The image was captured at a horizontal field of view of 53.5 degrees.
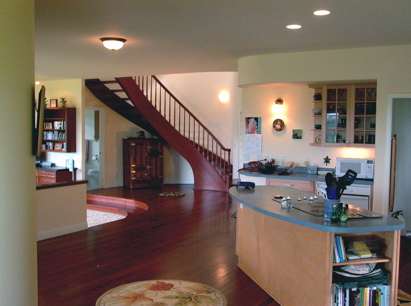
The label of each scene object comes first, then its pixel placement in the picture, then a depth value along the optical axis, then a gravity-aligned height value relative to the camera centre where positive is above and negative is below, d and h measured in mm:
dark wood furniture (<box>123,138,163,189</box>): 10445 -681
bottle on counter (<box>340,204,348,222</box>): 3150 -578
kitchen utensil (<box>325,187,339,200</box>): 3201 -416
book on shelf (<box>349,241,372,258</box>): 3178 -855
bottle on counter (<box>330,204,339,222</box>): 3172 -583
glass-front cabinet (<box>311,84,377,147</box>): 6145 +416
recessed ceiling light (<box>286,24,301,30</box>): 4195 +1178
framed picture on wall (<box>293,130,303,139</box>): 6936 +92
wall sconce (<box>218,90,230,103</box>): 11016 +1110
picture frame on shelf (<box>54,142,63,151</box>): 9543 -261
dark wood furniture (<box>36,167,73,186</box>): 9117 -905
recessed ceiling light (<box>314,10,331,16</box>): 3693 +1168
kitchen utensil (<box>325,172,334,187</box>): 3241 -311
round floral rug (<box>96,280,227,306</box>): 3705 -1494
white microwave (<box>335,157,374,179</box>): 5938 -382
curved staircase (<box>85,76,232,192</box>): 10000 +288
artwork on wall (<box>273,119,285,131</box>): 6987 +243
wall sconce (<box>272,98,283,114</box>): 6979 +569
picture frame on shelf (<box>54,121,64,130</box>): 9414 +232
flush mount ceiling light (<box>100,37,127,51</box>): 4906 +1130
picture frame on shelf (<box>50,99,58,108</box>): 9609 +761
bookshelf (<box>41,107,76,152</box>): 9289 +118
